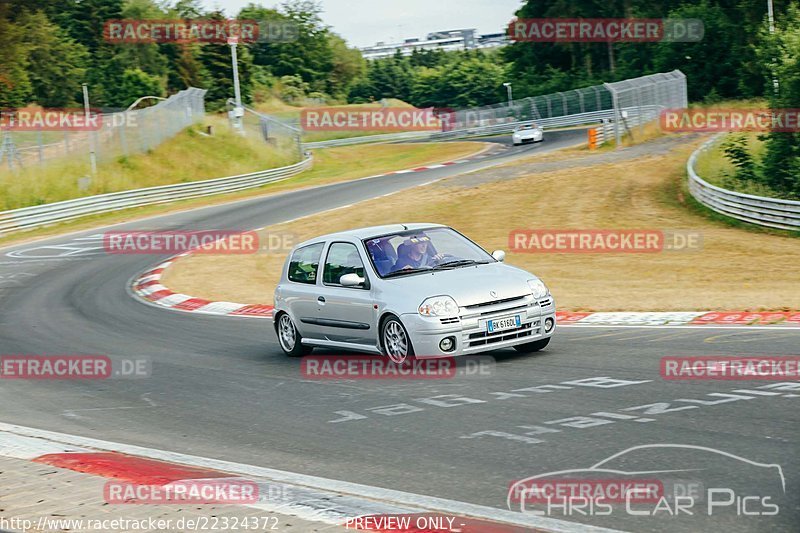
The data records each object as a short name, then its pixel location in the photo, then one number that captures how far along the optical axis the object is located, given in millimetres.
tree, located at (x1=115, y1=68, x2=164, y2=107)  91250
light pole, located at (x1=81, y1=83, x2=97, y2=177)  43250
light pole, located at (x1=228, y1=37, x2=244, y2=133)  54219
